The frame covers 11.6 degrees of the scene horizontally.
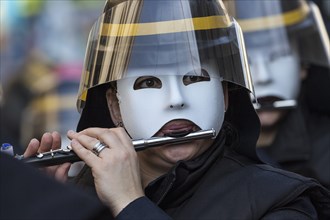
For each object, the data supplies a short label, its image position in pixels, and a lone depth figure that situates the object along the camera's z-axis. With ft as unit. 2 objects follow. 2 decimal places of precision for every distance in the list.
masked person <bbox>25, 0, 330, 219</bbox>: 16.27
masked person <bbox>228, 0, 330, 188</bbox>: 28.41
